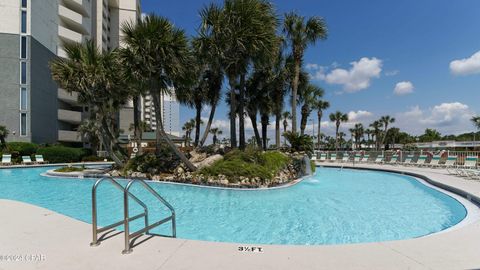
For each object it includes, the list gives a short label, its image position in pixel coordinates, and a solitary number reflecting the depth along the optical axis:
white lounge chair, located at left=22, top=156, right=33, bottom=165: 24.38
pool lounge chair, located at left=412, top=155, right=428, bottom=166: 19.65
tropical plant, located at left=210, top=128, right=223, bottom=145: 77.55
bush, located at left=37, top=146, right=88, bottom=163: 26.08
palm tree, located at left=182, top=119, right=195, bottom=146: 69.12
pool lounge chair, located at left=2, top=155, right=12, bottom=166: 23.61
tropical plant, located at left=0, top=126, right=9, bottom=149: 25.33
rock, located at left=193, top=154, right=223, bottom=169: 13.67
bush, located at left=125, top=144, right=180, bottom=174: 15.05
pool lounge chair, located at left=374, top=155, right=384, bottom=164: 23.44
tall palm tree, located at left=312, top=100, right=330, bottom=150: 47.03
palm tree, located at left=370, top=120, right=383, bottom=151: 71.19
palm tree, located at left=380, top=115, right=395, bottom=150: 69.62
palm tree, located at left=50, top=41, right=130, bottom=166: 14.56
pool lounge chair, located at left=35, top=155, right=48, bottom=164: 25.12
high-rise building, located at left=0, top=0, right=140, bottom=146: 26.94
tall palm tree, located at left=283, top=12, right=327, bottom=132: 19.16
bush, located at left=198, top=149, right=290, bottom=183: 12.05
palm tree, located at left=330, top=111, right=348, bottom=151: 59.50
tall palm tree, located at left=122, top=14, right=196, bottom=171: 12.23
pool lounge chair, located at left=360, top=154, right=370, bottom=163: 25.26
